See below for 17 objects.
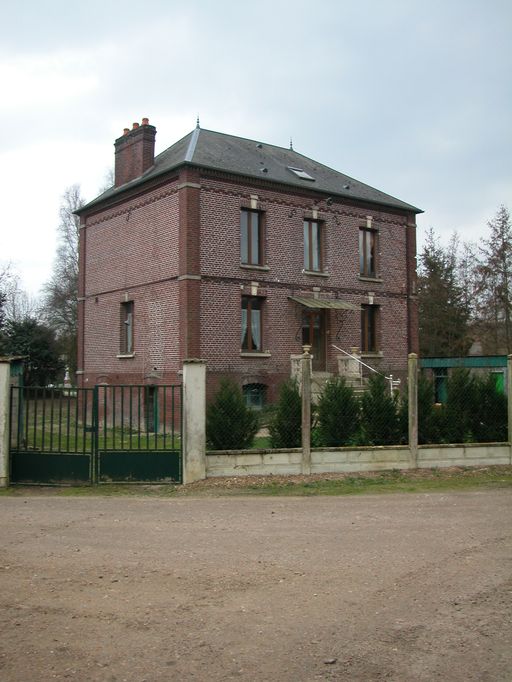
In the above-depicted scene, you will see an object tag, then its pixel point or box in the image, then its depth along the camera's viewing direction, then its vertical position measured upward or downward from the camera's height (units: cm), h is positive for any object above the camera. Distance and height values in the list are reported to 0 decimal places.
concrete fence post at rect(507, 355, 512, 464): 1352 -20
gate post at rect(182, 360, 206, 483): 1154 -62
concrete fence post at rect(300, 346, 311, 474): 1207 -42
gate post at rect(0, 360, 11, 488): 1152 -50
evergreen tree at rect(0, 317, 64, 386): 4047 +251
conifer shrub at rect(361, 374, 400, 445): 1299 -61
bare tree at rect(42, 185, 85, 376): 4803 +718
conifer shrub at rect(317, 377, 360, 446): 1284 -57
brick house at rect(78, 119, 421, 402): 2320 +448
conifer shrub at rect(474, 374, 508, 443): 1377 -57
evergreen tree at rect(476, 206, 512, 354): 3344 +477
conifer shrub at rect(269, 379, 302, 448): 1252 -66
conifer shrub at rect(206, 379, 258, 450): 1227 -63
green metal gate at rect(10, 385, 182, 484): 1144 -96
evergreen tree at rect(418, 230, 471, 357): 4184 +456
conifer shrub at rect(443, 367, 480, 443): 1351 -40
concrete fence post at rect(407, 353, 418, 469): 1276 -39
